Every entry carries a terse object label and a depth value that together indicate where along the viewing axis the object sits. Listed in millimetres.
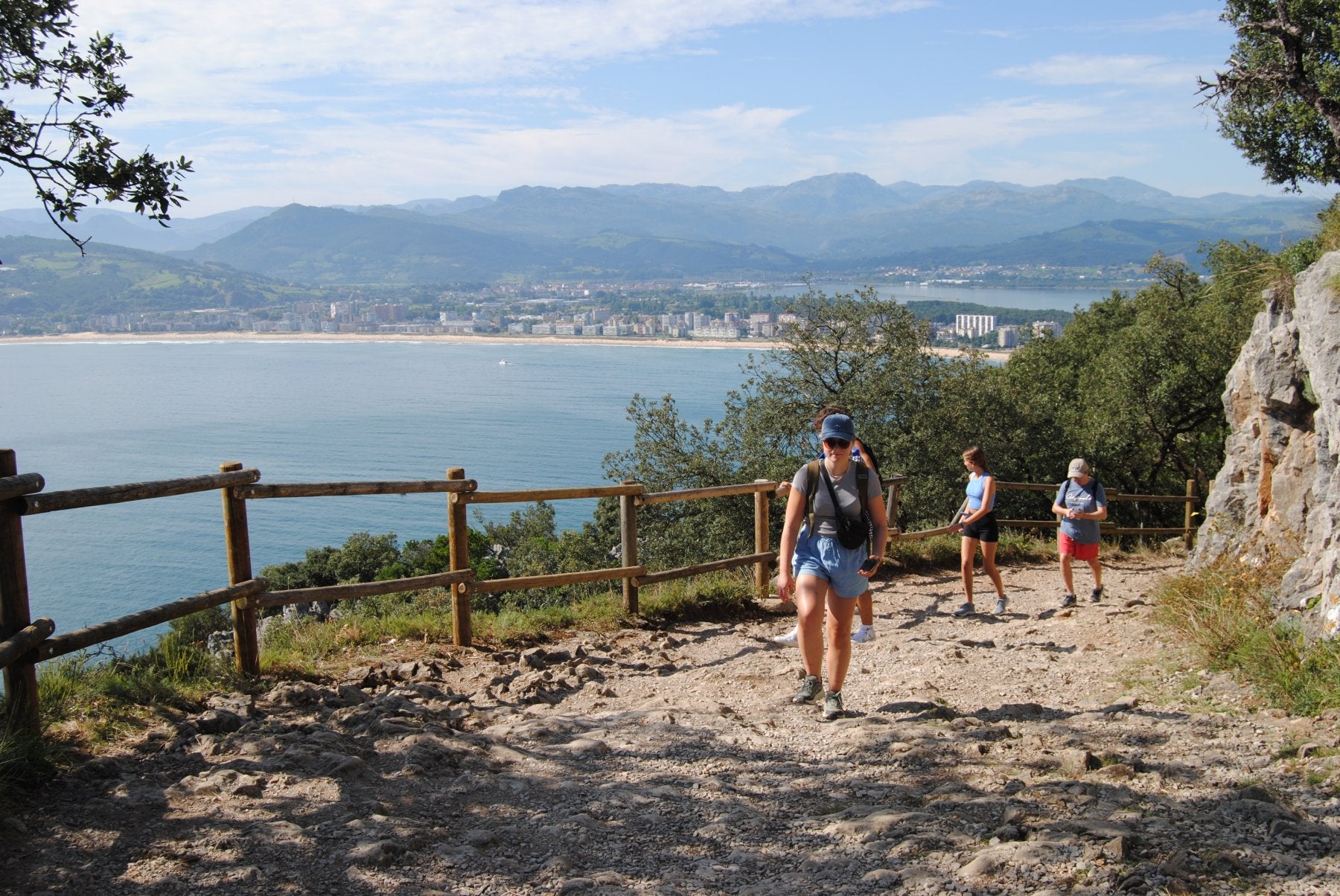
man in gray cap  8734
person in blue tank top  8727
